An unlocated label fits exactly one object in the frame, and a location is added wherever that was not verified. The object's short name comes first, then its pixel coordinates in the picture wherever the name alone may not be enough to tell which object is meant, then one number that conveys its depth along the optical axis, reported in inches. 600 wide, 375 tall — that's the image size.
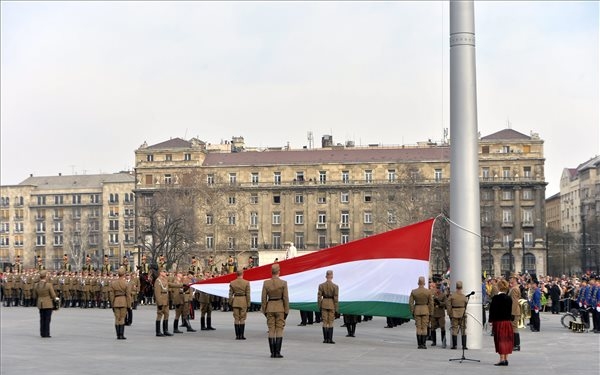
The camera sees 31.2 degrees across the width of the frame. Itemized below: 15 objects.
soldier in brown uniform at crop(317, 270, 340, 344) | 964.0
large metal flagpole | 897.5
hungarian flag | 964.0
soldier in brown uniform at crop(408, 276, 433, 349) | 938.1
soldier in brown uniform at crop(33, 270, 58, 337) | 1074.7
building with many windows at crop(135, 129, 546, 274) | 5059.1
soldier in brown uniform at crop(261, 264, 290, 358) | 856.3
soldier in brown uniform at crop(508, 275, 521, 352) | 935.0
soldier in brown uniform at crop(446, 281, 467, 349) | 891.4
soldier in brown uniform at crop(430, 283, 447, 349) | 982.8
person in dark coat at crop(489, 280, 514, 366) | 786.2
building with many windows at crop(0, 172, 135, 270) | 6501.0
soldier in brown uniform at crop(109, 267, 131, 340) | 1043.3
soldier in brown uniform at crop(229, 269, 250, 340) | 988.6
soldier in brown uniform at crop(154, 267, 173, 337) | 1047.0
